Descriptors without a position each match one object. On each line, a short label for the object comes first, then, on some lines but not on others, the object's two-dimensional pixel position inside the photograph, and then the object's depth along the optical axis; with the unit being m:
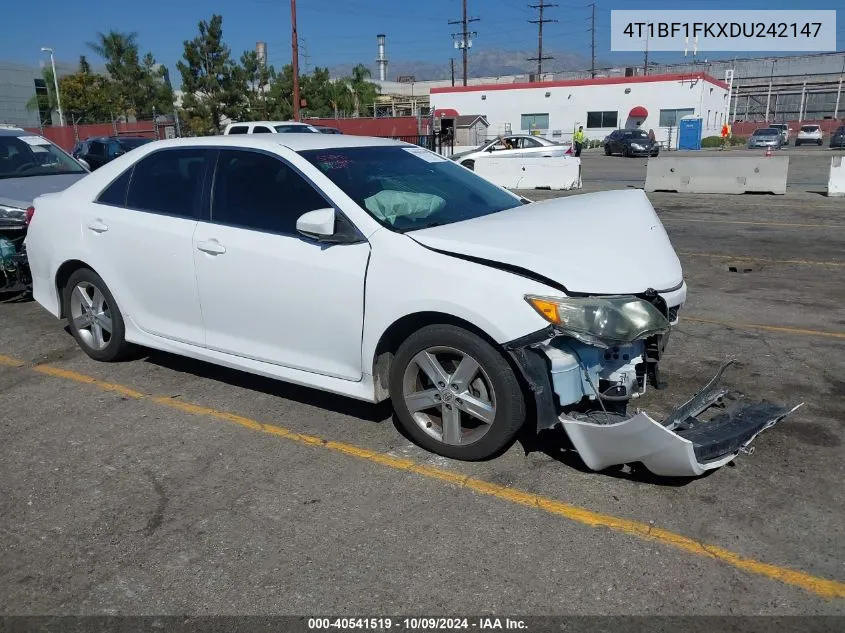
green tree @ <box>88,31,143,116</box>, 51.59
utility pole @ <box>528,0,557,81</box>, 80.94
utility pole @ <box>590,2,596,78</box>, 97.62
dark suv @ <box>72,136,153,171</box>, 22.36
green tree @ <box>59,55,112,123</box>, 53.56
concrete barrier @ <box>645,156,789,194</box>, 16.45
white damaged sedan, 3.38
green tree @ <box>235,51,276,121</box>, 46.47
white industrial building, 55.00
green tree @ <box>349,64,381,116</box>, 66.75
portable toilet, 51.00
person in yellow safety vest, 42.79
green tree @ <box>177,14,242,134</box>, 44.69
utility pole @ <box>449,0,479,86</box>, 69.69
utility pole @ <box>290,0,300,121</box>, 30.81
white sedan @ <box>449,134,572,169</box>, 27.22
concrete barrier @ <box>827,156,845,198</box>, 15.66
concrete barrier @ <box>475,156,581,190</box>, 19.58
